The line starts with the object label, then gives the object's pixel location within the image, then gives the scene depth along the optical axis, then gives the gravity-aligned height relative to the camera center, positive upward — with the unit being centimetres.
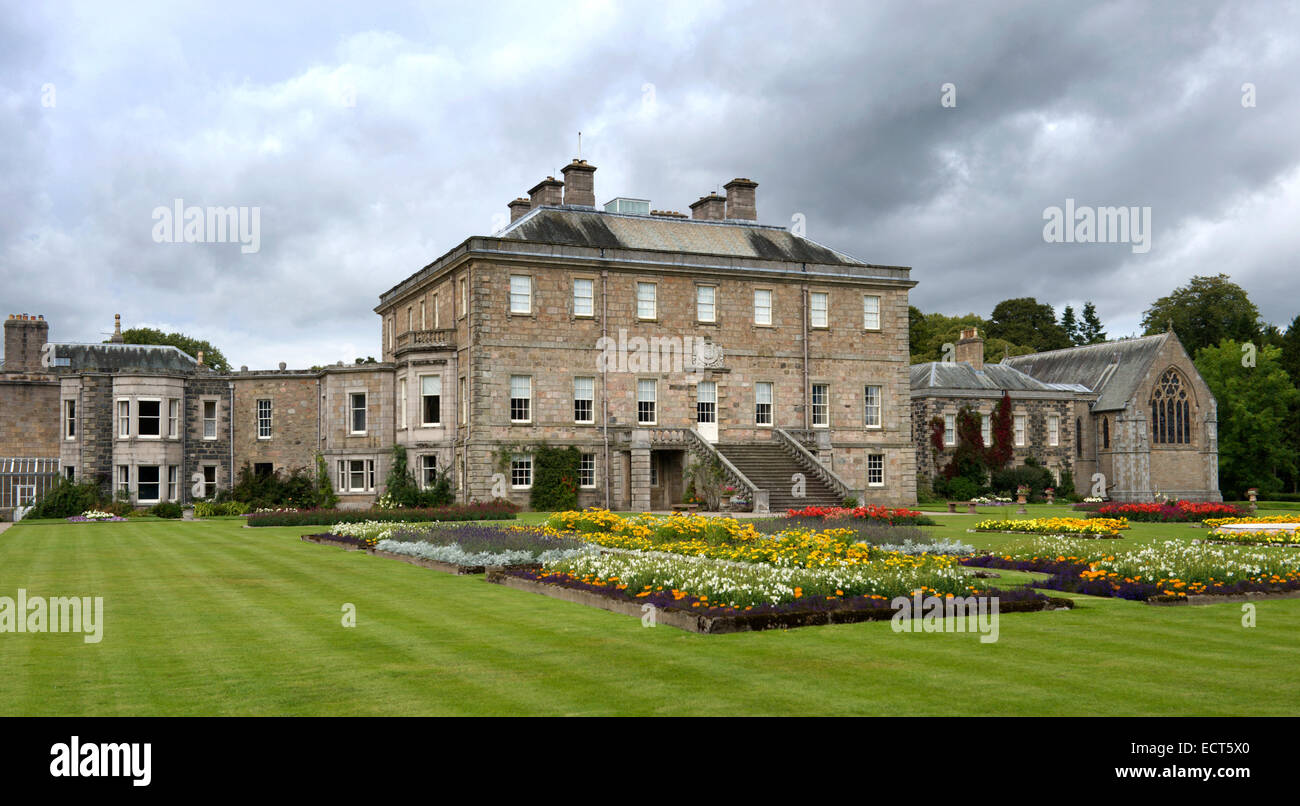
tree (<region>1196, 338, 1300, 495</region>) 6606 +127
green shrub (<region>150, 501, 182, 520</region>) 4222 -217
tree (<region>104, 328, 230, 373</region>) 8150 +872
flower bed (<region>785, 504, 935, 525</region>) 2938 -189
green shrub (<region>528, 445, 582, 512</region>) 4103 -113
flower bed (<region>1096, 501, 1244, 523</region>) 3347 -223
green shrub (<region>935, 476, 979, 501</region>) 5478 -228
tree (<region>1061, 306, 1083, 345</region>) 10112 +1098
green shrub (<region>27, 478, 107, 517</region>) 4228 -178
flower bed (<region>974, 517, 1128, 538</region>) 2519 -210
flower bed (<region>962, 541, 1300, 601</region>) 1483 -195
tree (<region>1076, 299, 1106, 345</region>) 10088 +1087
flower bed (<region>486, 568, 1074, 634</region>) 1214 -195
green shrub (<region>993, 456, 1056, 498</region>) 5572 -186
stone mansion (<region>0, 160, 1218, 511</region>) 4181 +280
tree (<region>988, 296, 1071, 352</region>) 9088 +1014
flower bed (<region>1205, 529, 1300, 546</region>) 2305 -215
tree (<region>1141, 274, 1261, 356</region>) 8081 +977
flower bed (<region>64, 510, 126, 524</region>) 3909 -229
